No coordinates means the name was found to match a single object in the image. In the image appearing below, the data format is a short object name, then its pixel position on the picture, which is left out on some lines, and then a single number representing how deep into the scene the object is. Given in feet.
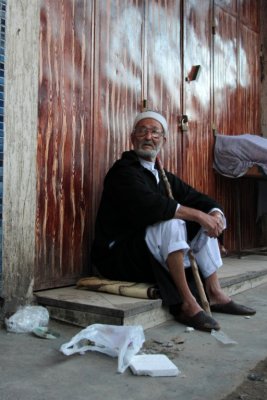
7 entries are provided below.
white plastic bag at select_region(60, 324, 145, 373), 7.72
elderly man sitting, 9.77
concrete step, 8.95
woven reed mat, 9.92
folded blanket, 17.56
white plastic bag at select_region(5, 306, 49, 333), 8.98
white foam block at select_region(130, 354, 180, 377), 6.91
